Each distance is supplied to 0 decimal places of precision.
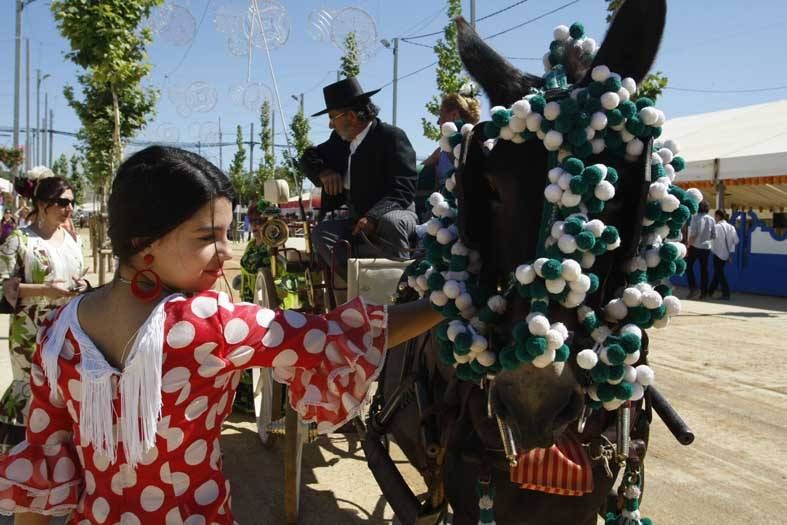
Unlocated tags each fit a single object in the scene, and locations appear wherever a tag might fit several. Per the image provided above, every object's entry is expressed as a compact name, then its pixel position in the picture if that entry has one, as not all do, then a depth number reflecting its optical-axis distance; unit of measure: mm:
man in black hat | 3807
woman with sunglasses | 3668
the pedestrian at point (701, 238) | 12438
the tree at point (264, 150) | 25088
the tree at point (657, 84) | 9273
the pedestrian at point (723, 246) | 12625
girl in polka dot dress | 1403
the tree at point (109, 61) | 9516
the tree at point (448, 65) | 12422
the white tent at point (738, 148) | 12766
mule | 1493
